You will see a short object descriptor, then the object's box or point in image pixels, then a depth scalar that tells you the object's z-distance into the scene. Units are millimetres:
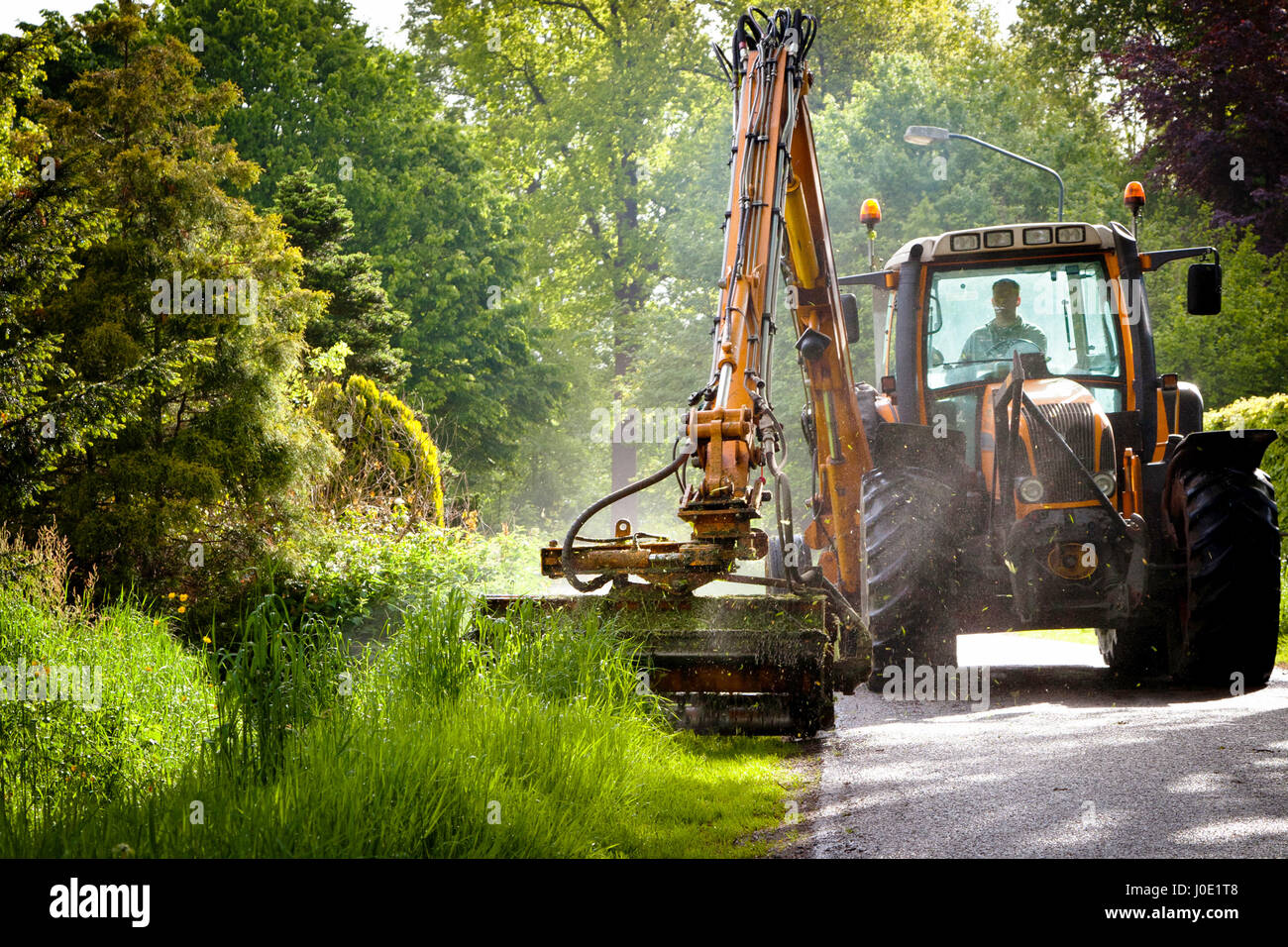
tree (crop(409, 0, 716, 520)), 35719
